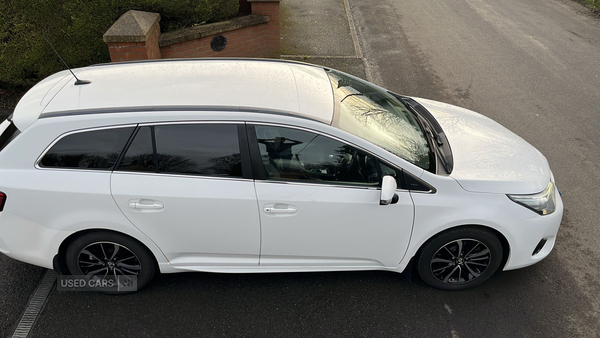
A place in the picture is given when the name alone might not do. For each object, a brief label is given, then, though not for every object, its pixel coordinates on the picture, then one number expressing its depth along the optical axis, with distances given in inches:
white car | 123.9
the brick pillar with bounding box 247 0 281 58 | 306.2
